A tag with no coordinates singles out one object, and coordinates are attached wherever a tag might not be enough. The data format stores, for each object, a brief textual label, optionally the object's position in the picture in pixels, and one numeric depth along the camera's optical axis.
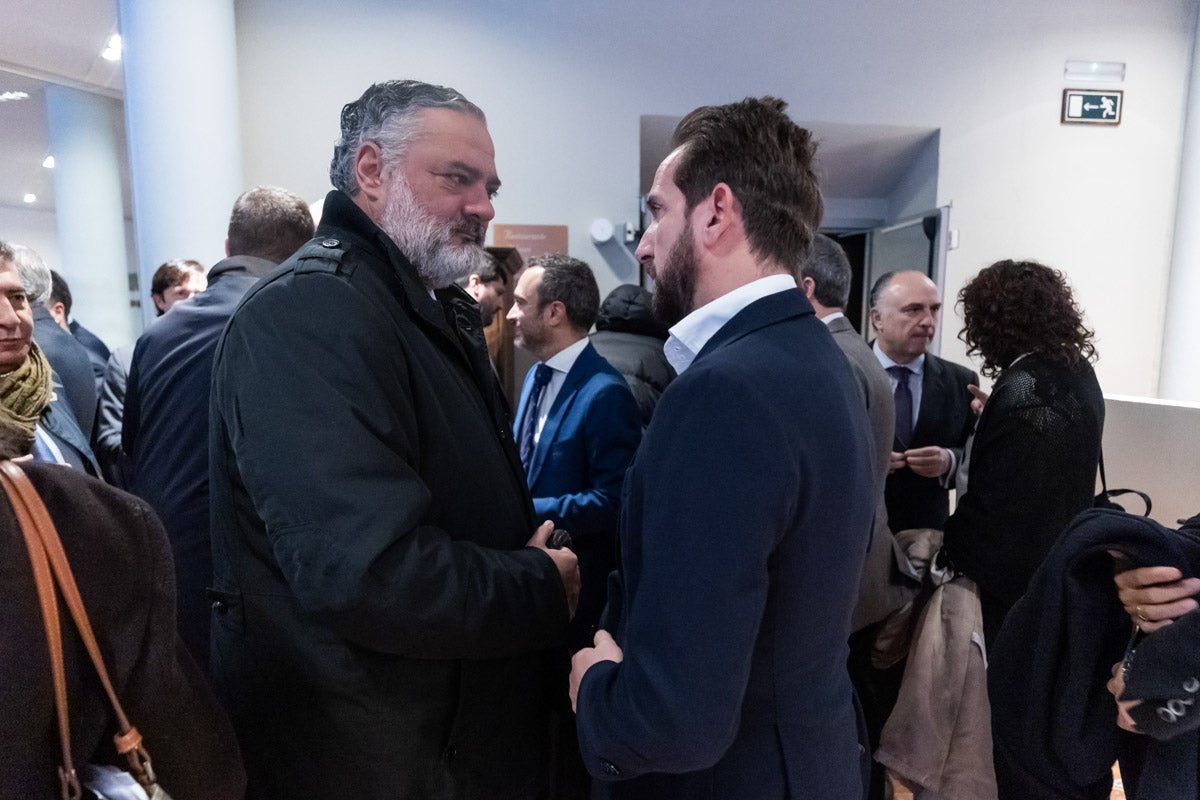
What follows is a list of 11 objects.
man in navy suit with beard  0.77
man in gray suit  1.87
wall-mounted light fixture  4.75
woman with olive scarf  0.66
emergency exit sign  4.78
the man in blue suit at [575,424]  1.91
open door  4.72
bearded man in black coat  0.89
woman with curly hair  1.79
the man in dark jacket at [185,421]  1.82
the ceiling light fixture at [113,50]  4.16
